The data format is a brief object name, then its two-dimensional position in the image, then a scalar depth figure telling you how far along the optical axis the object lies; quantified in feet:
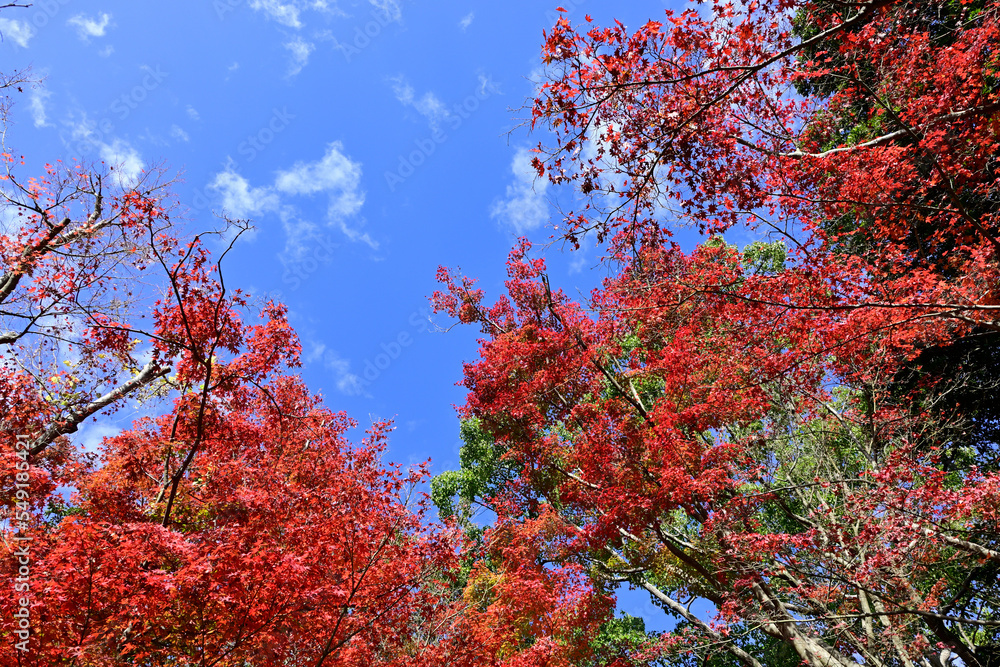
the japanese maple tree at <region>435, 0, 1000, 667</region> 21.72
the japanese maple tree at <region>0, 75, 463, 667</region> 20.25
